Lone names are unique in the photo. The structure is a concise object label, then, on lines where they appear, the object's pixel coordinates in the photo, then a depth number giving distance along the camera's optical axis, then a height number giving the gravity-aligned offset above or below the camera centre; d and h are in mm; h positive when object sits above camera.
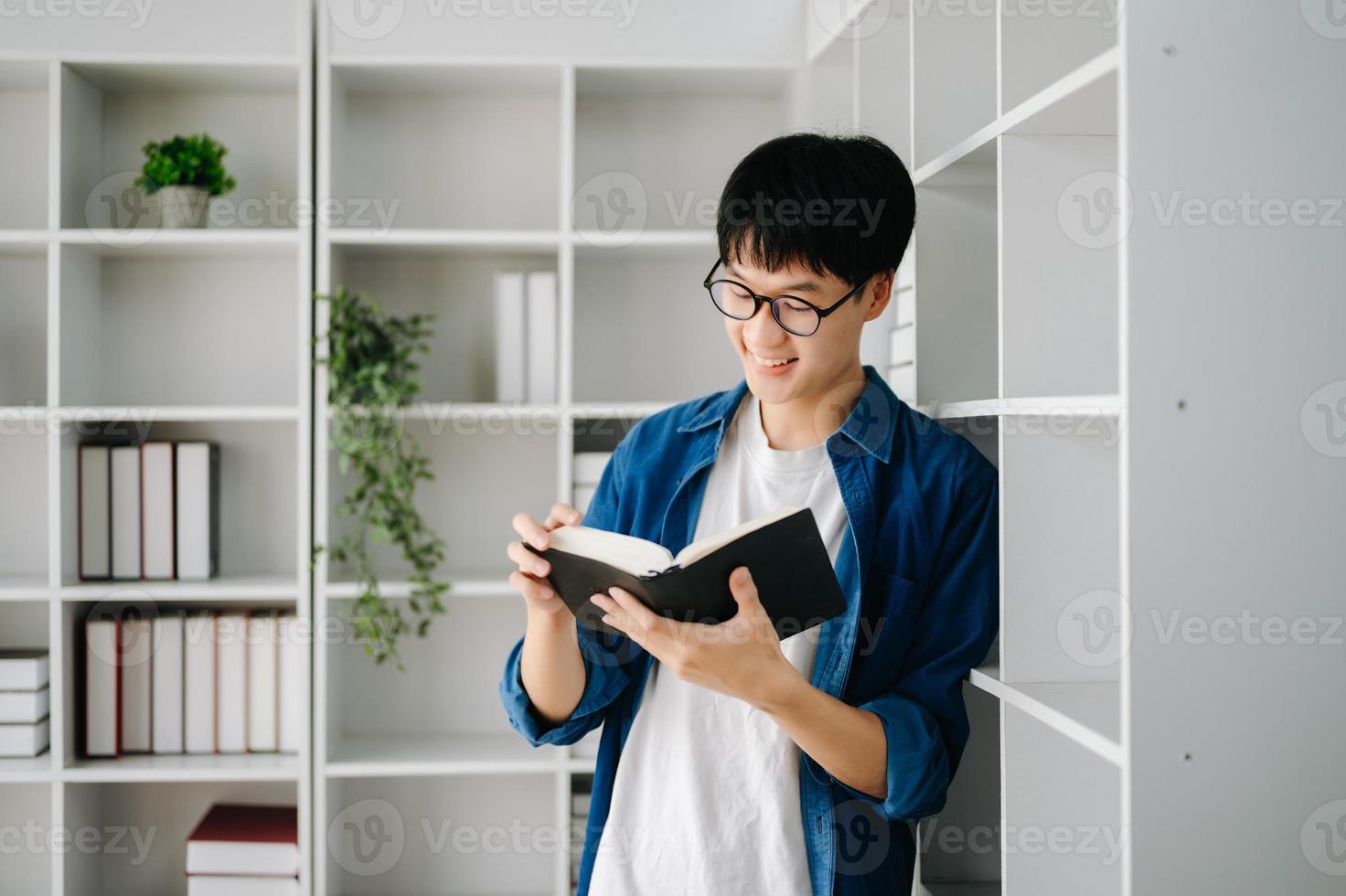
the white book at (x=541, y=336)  2234 +242
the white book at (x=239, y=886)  2150 -880
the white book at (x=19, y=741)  2135 -581
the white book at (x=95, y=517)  2193 -137
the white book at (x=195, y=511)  2213 -127
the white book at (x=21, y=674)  2139 -449
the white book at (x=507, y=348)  2242 +215
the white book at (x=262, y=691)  2223 -502
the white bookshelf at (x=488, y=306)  2410 +331
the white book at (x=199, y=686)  2209 -488
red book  2145 -809
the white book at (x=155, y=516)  2201 -136
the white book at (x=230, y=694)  2211 -505
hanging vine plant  2104 +8
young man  1245 -205
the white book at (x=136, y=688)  2199 -489
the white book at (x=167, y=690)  2201 -495
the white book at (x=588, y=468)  2223 -36
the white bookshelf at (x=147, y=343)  2240 +238
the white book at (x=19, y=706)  2139 -513
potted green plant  2174 +558
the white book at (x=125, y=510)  2197 -124
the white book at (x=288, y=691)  2225 -503
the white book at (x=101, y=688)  2172 -485
